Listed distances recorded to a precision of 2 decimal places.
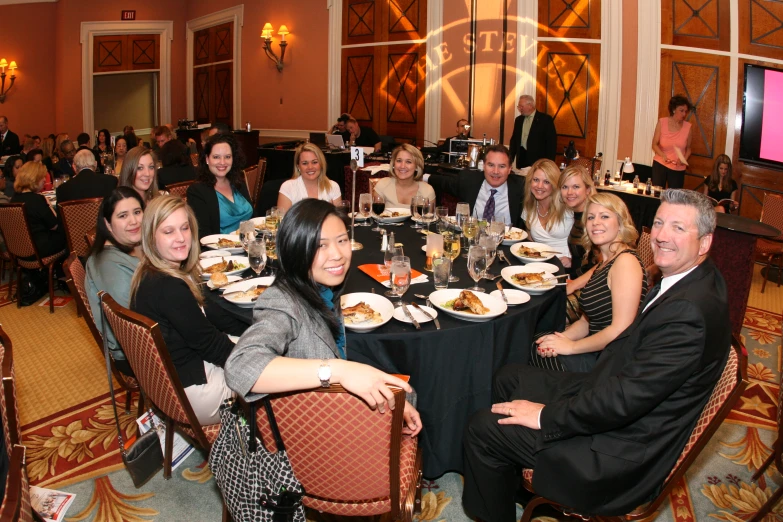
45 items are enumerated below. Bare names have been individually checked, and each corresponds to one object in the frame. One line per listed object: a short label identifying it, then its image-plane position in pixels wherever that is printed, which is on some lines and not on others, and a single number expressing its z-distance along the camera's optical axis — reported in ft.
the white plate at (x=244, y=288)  8.02
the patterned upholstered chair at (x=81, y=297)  8.16
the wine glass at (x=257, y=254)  9.12
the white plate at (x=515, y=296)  8.37
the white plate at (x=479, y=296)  7.72
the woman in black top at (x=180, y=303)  7.11
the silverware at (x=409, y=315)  7.51
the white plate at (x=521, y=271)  8.76
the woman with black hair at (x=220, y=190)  13.19
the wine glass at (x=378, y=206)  12.62
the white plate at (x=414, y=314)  7.68
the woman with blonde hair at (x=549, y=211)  12.32
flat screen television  21.91
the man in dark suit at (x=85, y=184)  15.73
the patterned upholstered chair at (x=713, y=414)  5.73
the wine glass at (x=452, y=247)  10.16
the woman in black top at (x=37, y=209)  15.25
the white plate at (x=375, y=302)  7.70
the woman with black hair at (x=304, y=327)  4.88
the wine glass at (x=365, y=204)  12.91
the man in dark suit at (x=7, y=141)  30.83
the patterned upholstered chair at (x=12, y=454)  4.55
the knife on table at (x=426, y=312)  7.64
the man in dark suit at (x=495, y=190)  13.79
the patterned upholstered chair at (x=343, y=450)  5.01
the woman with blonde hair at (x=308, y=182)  14.78
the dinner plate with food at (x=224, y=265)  9.38
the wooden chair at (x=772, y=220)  17.01
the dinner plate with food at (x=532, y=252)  10.47
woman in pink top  22.94
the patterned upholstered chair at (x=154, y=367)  6.49
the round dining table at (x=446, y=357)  7.43
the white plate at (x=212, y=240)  11.22
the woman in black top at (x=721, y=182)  20.72
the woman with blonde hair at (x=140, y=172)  13.94
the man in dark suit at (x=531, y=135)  25.73
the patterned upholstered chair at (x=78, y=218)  13.82
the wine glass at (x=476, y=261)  8.79
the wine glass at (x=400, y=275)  8.06
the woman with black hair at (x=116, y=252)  8.45
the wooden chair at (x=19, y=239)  14.61
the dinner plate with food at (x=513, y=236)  11.62
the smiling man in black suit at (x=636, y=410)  5.80
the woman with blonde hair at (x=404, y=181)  14.53
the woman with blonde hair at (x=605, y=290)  8.22
